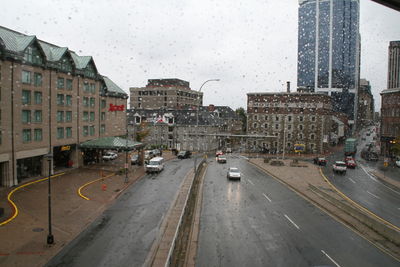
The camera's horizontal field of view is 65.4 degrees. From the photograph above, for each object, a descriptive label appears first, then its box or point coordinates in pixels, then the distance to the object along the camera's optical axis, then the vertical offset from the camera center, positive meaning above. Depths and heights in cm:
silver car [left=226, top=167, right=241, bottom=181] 3520 -540
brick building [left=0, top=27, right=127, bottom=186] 2862 +225
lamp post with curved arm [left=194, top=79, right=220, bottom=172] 3726 +568
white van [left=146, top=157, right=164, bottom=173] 4009 -511
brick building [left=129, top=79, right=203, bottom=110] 12306 +1293
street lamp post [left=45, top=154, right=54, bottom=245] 1571 -573
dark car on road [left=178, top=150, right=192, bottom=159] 5948 -540
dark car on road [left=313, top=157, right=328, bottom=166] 5297 -571
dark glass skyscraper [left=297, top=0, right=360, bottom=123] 15300 +4141
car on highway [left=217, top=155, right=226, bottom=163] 5197 -547
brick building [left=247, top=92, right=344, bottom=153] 7512 +219
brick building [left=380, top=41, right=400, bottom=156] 6525 +237
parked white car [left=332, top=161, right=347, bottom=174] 4370 -552
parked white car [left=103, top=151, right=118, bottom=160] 5317 -521
